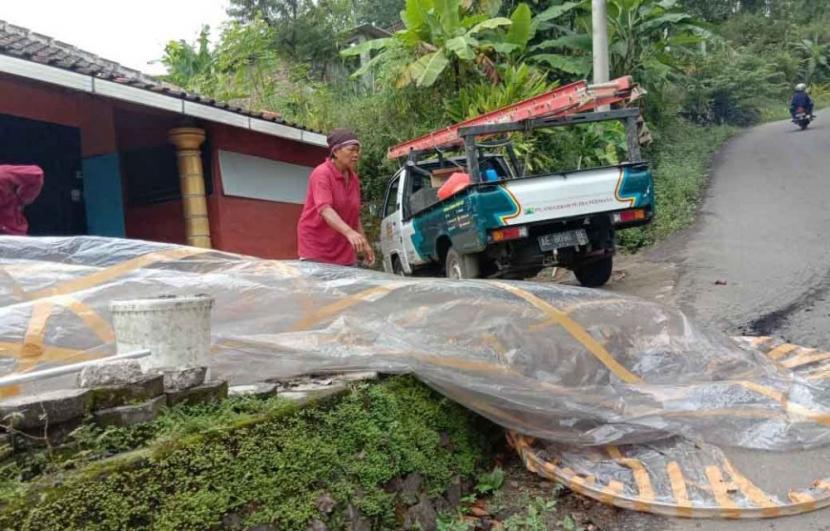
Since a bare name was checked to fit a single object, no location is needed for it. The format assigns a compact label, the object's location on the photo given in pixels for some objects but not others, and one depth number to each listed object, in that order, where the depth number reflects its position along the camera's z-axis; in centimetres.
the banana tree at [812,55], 3122
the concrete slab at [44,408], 198
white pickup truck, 595
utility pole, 1111
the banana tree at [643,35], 1408
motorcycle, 2044
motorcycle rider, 2008
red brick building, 726
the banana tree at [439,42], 1175
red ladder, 649
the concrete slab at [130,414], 219
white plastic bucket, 251
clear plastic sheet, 298
